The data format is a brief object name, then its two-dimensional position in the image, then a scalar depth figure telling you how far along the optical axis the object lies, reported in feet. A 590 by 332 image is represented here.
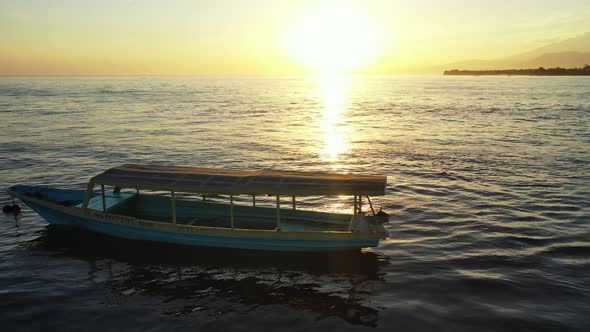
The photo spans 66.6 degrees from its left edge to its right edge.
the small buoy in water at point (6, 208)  79.76
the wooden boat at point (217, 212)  57.26
